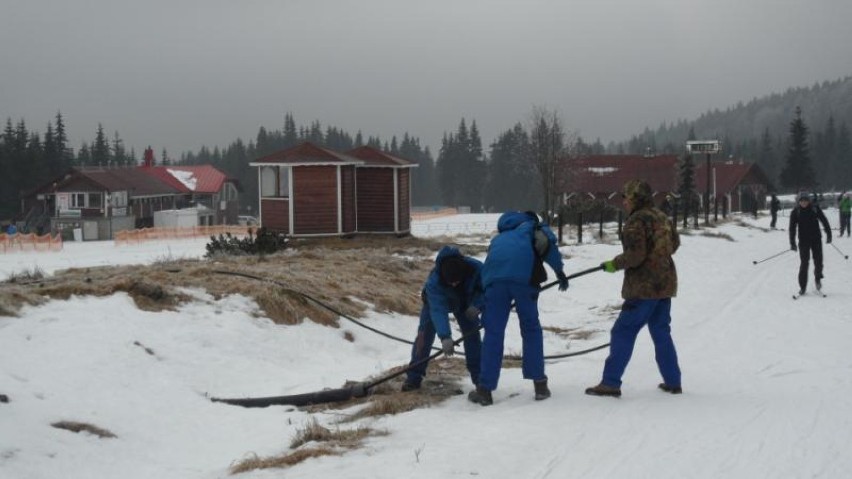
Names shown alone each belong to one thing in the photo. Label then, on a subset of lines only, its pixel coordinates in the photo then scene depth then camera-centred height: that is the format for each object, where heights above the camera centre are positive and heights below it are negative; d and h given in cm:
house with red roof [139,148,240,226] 8950 +147
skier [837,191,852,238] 3569 -77
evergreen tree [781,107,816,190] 10094 +274
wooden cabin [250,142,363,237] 3195 +16
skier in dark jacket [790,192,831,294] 1670 -84
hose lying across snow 905 -193
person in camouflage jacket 837 -84
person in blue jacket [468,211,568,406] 835 -84
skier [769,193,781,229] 4328 -77
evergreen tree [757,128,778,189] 15000 +485
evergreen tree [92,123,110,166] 12554 +713
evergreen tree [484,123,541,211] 11968 +152
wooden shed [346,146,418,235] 3334 +7
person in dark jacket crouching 873 -106
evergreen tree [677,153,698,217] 7131 +126
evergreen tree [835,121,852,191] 15175 +430
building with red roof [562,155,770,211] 8025 +149
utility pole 5703 +295
